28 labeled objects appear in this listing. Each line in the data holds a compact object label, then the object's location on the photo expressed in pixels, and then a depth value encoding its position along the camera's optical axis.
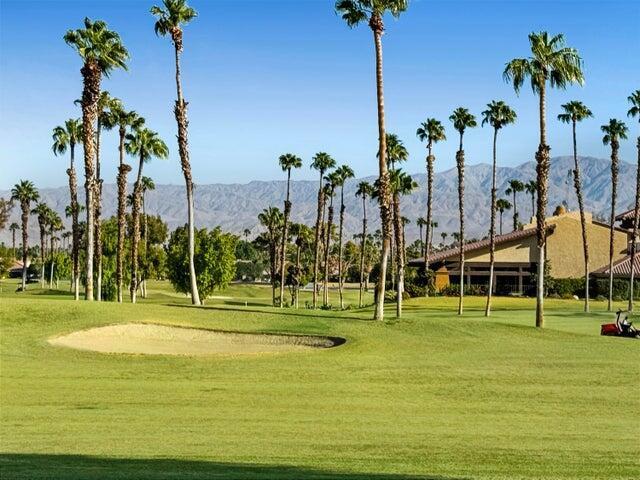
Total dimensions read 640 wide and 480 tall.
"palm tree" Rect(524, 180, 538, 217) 124.43
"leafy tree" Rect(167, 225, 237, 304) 80.25
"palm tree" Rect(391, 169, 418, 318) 64.16
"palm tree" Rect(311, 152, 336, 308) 87.06
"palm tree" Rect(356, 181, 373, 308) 94.78
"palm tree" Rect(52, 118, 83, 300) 65.25
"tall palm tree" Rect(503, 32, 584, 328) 44.00
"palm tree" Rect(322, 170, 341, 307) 88.41
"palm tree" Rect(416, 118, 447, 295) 70.81
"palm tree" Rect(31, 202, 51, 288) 129.12
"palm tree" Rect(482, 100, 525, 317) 62.62
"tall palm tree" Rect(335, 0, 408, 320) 42.76
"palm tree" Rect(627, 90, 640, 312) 67.25
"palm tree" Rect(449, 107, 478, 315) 66.06
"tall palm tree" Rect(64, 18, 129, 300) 49.47
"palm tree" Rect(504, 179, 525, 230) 128.38
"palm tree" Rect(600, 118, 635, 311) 71.12
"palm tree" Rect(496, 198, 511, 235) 122.68
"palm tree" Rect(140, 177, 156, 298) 97.25
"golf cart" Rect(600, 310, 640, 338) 36.75
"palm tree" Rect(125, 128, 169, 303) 65.25
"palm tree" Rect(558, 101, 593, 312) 70.06
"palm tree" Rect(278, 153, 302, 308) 87.38
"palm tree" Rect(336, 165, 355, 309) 89.94
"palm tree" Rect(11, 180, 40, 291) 111.12
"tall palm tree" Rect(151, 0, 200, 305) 55.25
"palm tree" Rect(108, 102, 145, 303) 61.72
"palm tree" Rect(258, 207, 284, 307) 106.06
